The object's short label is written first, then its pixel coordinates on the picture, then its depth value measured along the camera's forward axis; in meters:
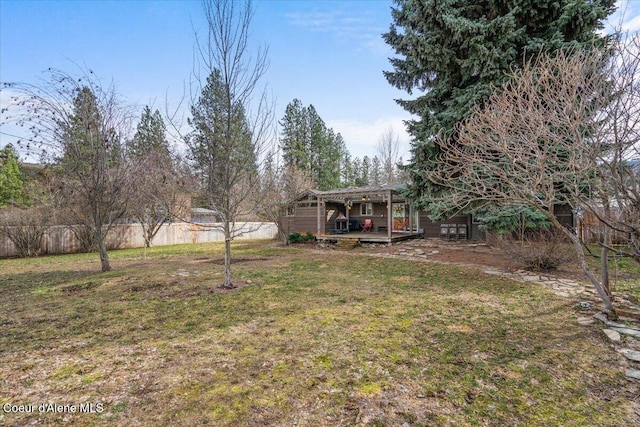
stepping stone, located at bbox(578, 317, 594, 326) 3.72
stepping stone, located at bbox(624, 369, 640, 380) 2.53
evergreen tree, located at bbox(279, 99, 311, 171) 28.81
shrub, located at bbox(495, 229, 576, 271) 6.65
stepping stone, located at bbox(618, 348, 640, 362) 2.84
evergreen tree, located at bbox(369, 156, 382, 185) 30.98
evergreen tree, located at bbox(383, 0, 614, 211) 8.22
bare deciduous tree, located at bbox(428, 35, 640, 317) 2.87
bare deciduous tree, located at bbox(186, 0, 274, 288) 5.28
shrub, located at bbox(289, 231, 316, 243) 14.67
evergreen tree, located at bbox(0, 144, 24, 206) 14.80
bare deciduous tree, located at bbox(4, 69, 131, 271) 6.70
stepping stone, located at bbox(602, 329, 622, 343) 3.24
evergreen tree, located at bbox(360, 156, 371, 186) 36.53
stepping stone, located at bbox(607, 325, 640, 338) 3.34
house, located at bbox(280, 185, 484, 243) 12.35
